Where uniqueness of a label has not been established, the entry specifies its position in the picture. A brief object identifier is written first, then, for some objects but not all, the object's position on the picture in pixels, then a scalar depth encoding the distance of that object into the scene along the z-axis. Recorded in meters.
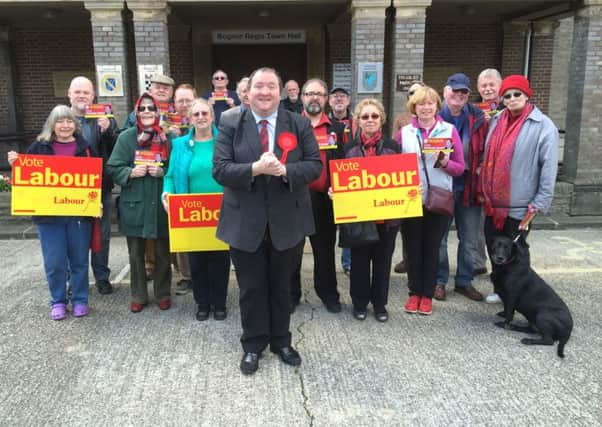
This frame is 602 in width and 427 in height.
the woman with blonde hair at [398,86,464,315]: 4.20
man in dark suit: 3.20
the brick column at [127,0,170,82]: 7.80
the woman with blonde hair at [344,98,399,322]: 4.11
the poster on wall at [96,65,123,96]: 7.98
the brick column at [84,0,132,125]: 7.77
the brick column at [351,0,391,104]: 7.95
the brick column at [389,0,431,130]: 8.02
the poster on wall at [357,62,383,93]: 8.18
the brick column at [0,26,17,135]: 11.00
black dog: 3.82
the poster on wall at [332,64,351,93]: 11.41
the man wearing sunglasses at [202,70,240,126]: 6.43
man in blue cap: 4.70
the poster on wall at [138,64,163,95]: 7.99
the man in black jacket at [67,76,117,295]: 4.83
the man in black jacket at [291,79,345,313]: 4.23
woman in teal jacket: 4.17
